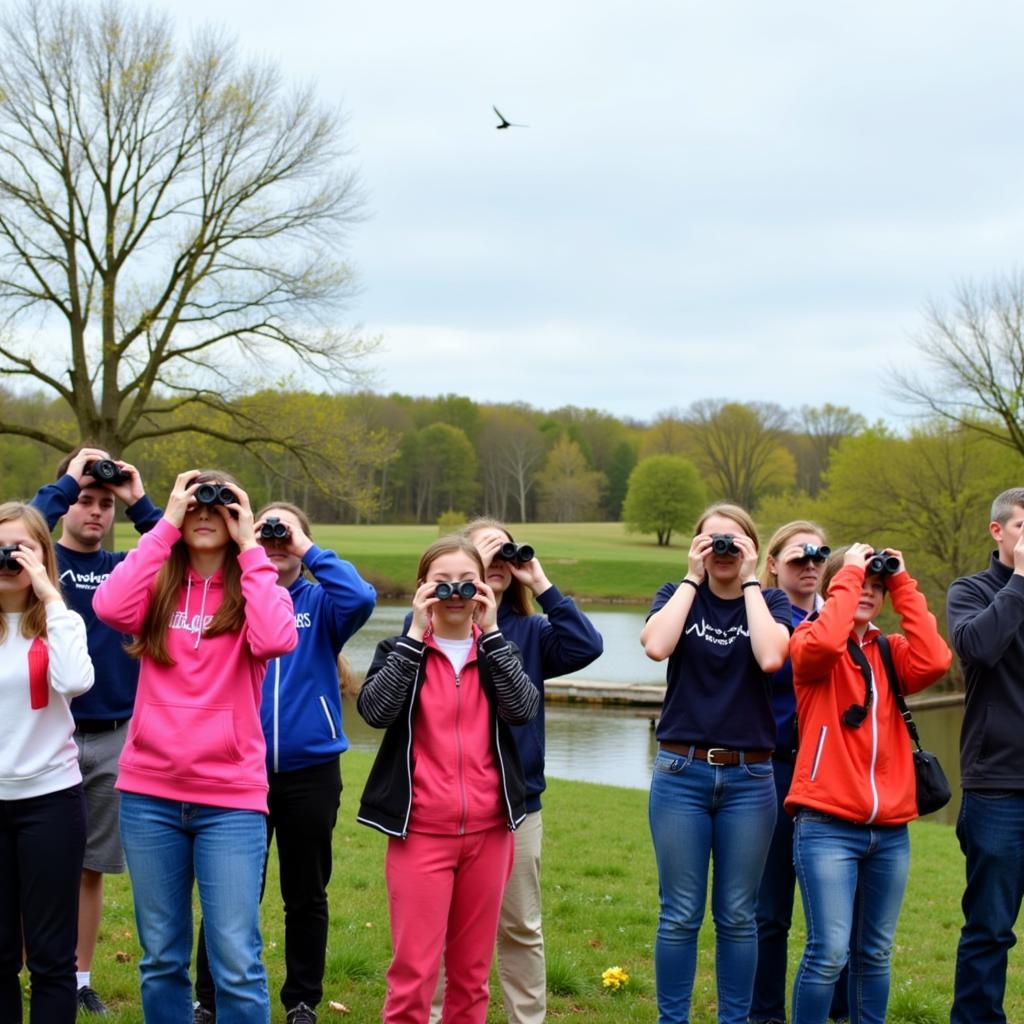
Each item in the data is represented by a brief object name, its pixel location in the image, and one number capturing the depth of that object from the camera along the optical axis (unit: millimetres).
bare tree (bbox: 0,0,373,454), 20516
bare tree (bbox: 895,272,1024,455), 29781
